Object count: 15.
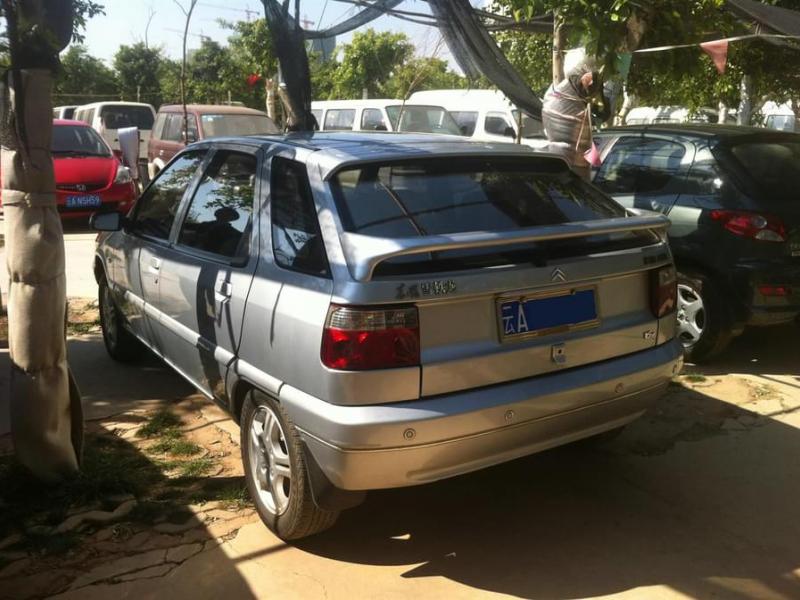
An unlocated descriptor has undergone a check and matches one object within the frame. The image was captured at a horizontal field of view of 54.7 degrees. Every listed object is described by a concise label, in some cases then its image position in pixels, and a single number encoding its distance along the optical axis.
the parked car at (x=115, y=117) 21.47
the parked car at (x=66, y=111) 24.70
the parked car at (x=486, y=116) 14.28
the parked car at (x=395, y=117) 14.62
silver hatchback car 2.70
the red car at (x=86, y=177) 11.83
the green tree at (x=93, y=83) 38.06
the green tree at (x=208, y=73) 31.64
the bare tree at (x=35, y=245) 3.27
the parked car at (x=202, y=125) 13.90
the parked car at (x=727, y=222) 5.13
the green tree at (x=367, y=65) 30.56
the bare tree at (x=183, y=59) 10.69
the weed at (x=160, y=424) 4.43
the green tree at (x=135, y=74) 42.50
